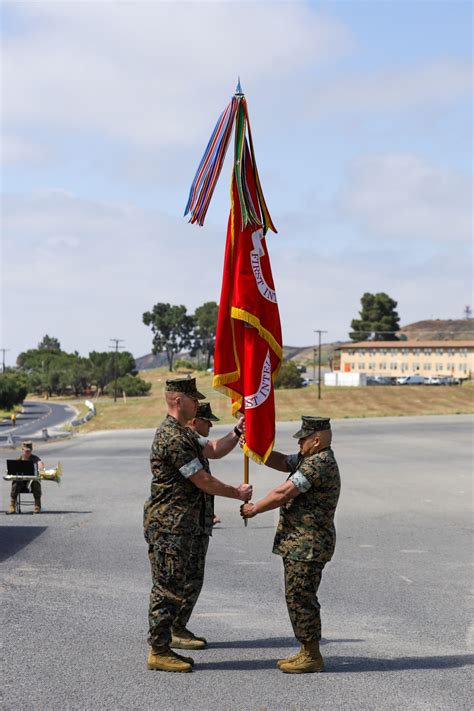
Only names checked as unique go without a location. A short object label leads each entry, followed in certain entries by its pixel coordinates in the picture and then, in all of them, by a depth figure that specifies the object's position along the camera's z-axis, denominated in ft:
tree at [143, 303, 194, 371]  633.57
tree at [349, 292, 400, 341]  592.60
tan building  438.40
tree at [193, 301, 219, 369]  637.30
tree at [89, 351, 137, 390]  473.67
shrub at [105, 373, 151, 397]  404.36
